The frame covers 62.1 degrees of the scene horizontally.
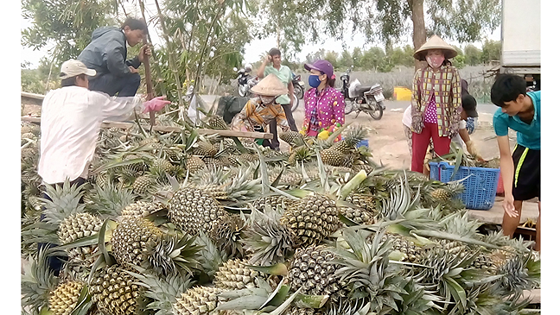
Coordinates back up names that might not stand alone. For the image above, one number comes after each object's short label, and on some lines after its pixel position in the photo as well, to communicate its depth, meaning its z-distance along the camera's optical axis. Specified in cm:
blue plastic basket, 230
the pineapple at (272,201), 132
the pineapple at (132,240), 116
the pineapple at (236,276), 105
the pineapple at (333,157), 223
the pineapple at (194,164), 230
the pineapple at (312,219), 110
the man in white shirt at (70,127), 228
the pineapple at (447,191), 199
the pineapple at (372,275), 93
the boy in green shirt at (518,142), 187
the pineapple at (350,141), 233
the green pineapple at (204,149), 256
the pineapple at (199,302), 103
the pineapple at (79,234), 127
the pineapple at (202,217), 122
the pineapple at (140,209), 133
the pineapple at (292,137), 258
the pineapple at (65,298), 121
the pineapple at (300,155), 234
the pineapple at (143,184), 199
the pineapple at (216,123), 292
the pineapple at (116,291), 114
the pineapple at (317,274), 96
